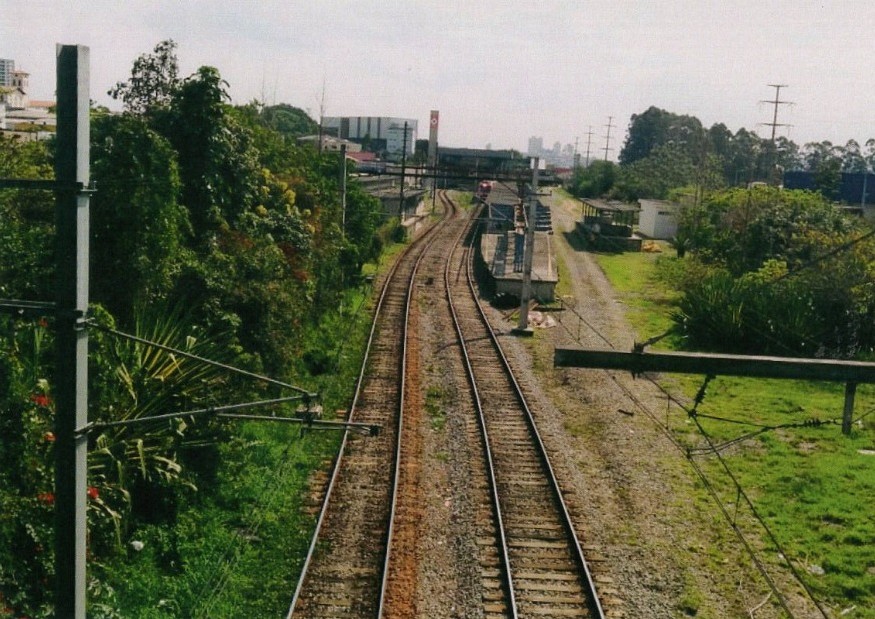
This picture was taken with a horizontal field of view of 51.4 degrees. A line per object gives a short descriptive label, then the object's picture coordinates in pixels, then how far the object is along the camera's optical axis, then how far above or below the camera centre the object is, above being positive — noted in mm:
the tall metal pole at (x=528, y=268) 25797 -2356
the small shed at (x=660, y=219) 63106 -1589
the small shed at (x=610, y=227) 54562 -2121
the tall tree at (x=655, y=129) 150750 +11121
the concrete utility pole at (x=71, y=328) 6098 -1164
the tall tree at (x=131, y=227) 14633 -1030
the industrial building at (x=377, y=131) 142375 +8211
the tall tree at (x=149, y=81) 23172 +2110
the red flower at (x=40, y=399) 10071 -2687
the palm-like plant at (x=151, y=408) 11758 -3372
